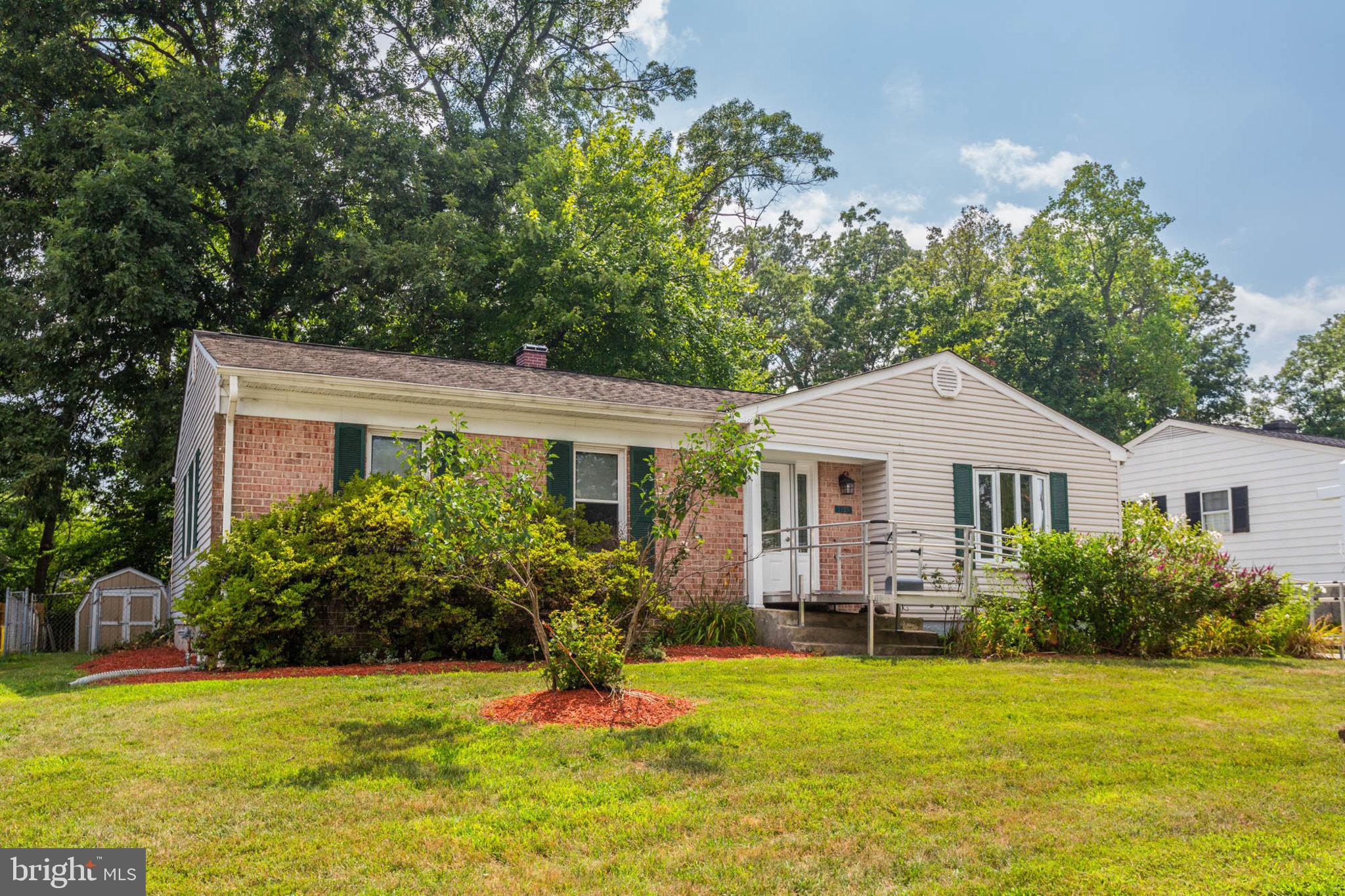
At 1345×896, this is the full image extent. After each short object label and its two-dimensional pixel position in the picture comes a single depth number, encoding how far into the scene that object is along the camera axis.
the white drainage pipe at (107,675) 10.05
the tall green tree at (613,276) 23.95
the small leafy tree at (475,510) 7.26
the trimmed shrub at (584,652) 7.58
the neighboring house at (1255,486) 19.23
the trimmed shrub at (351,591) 10.50
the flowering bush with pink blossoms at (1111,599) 12.14
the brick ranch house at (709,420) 12.09
